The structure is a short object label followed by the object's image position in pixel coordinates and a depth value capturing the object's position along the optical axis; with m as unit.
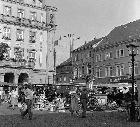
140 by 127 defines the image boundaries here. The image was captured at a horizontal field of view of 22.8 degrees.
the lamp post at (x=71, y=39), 80.25
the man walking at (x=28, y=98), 17.89
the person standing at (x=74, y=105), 22.47
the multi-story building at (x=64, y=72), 76.45
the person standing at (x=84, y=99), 20.64
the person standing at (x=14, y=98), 30.32
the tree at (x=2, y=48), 36.58
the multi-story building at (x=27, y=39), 48.91
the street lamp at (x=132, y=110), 18.09
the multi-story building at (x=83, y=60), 65.56
